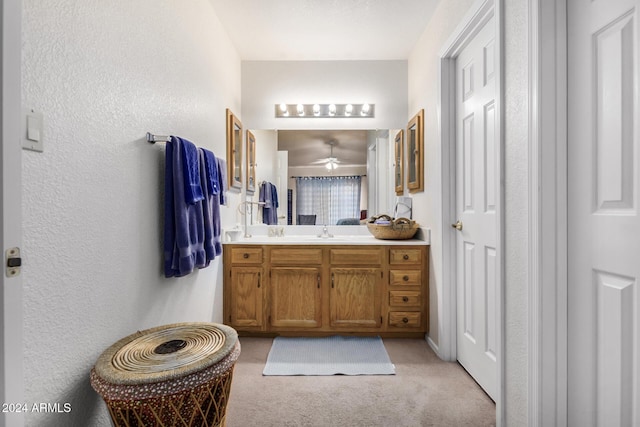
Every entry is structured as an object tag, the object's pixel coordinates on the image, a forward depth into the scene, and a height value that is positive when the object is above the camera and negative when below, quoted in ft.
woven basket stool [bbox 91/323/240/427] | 2.98 -1.75
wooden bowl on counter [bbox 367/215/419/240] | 8.34 -0.55
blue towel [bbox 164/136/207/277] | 4.81 -0.09
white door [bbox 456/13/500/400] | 5.42 +0.02
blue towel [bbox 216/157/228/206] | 6.85 +0.77
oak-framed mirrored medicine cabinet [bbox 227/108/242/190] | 8.40 +1.73
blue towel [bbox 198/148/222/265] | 5.63 +0.10
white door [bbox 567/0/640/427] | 3.00 -0.06
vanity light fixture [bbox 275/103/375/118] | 9.77 +3.30
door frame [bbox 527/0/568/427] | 3.63 -0.10
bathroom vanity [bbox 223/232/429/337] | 7.84 -2.05
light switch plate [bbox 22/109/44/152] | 2.61 +0.73
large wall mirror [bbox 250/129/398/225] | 9.84 +1.32
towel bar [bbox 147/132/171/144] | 4.56 +1.15
